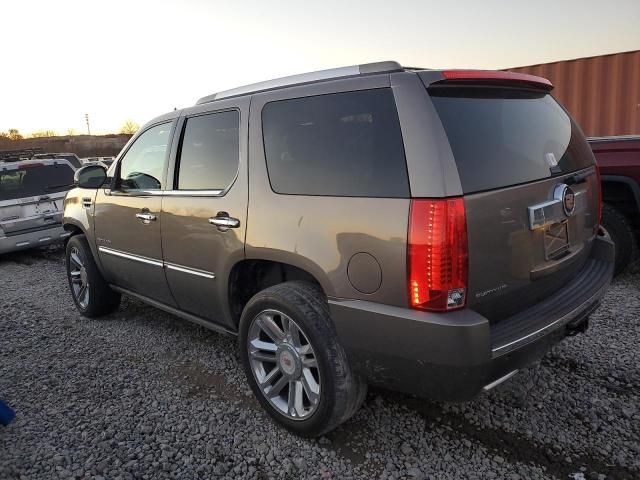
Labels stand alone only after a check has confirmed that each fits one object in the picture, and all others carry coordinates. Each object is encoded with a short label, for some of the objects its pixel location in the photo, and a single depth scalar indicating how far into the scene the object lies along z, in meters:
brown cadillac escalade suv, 2.03
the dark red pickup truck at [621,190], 4.46
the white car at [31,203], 7.31
